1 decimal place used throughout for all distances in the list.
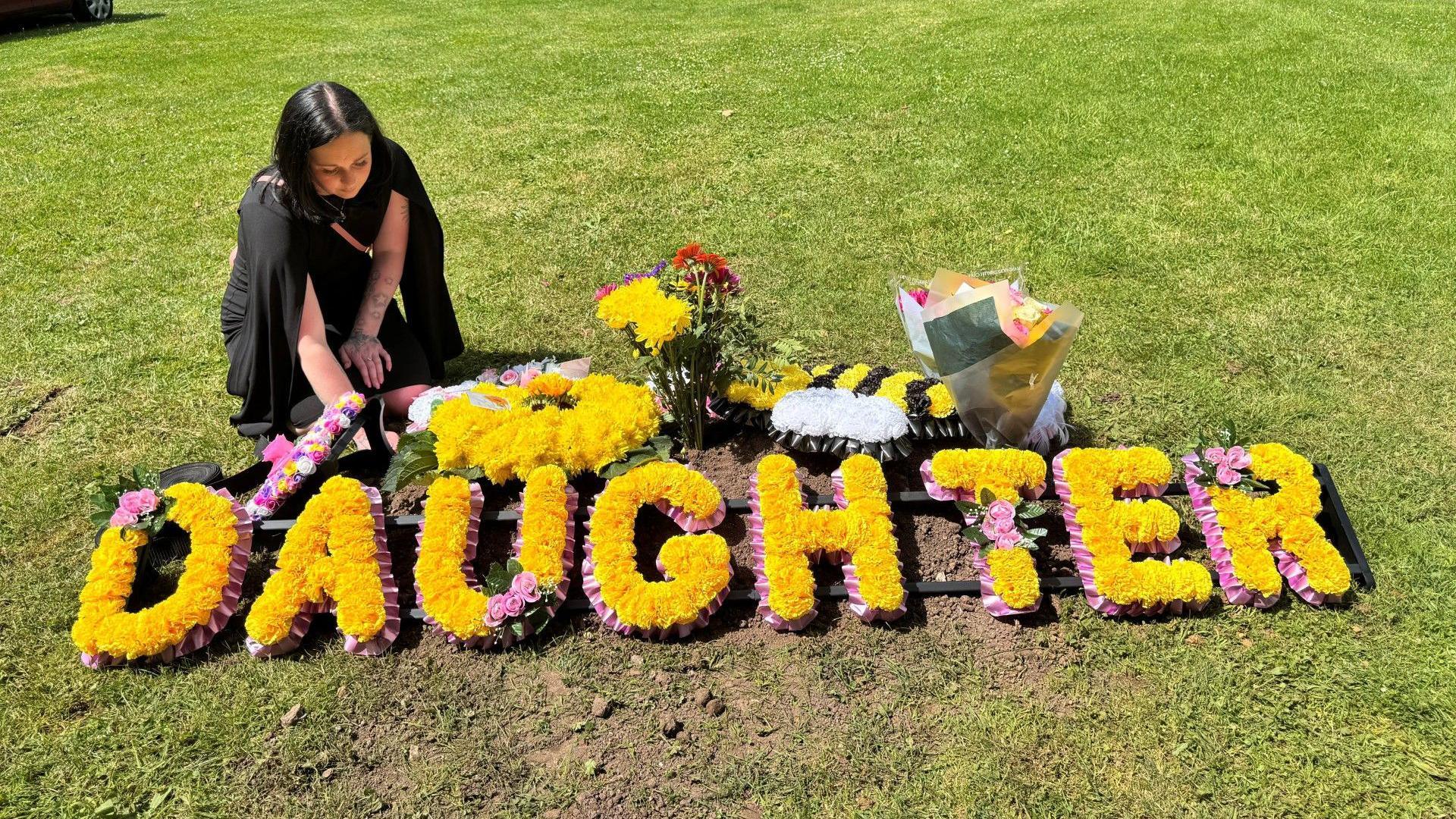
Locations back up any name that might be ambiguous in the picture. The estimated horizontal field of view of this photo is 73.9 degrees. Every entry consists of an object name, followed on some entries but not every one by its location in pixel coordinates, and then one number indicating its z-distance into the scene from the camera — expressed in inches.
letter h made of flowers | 124.9
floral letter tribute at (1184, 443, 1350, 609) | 126.2
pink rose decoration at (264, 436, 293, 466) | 151.9
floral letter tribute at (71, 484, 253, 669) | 120.7
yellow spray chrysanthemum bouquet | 130.0
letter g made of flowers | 123.2
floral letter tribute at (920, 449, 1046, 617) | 125.6
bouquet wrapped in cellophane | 126.5
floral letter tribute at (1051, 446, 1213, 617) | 125.0
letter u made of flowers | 122.9
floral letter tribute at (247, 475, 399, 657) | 122.6
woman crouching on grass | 138.5
